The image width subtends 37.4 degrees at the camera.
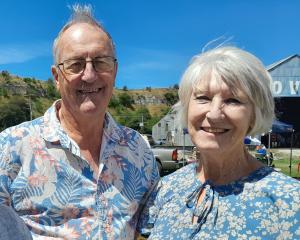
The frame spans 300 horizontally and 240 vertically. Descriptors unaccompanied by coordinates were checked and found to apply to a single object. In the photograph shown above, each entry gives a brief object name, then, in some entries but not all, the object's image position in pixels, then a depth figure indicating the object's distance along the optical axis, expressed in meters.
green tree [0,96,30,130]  75.69
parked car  17.95
